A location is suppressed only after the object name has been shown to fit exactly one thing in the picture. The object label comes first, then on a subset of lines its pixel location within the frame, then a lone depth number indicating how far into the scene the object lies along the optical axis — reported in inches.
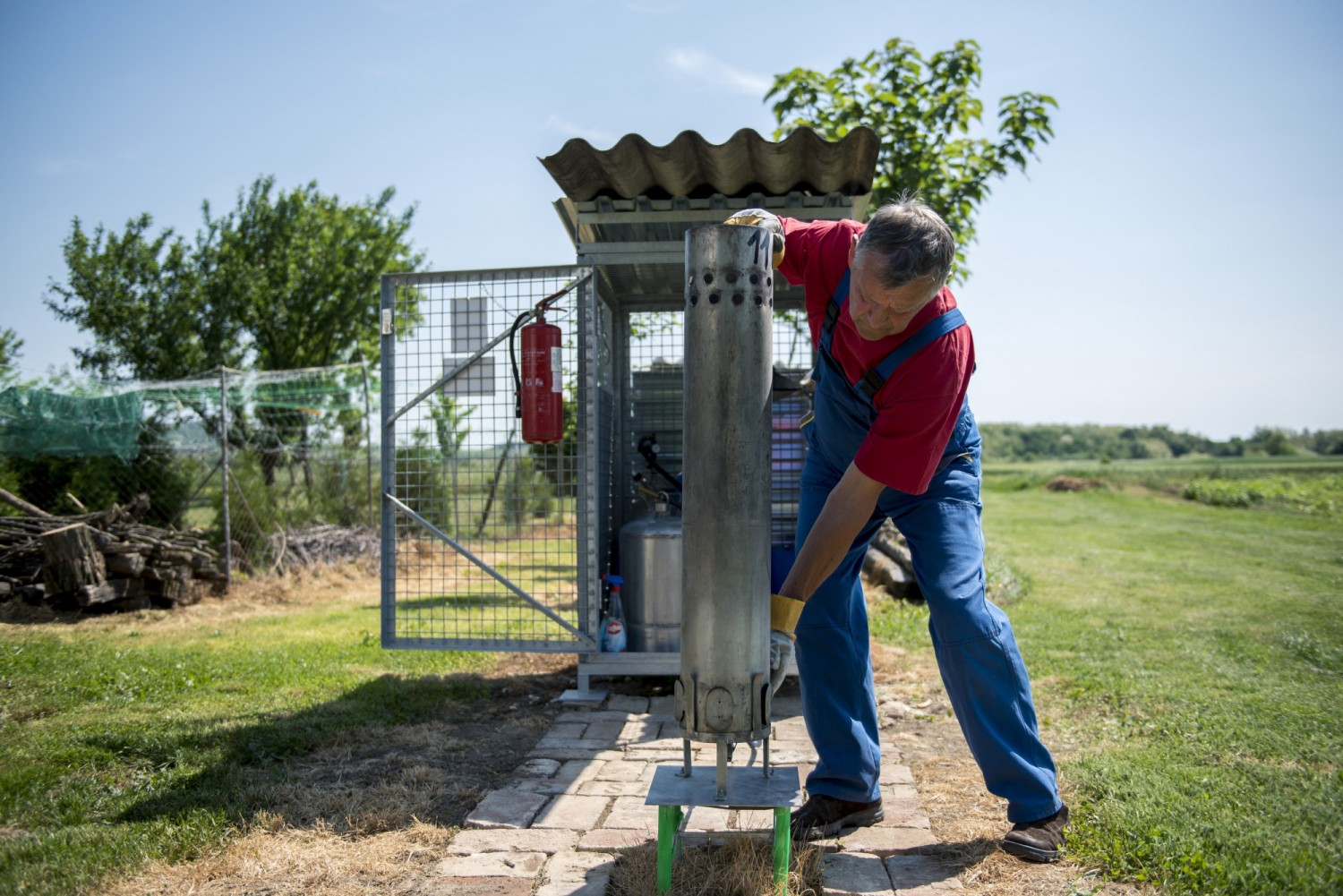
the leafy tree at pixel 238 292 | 778.8
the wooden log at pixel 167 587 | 316.2
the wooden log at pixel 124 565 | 306.7
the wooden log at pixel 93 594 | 297.6
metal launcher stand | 90.0
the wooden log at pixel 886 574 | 328.5
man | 94.2
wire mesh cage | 194.1
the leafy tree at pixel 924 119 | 286.0
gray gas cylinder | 203.5
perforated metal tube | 86.3
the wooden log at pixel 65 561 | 295.3
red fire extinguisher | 193.5
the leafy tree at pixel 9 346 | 727.7
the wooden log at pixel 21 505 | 309.7
